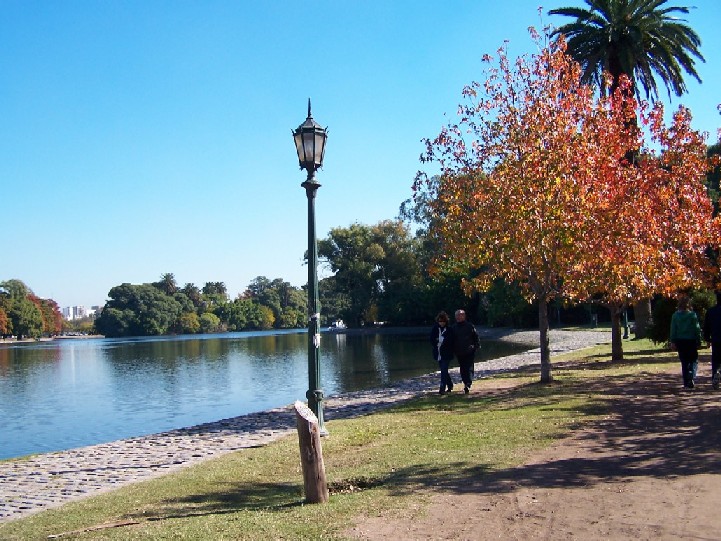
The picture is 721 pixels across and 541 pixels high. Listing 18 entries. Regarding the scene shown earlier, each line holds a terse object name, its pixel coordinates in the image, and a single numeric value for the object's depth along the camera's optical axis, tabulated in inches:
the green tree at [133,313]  4840.1
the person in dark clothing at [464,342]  551.6
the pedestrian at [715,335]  476.7
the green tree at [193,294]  5895.7
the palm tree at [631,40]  948.0
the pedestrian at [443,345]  578.3
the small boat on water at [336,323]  4485.7
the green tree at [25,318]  4426.7
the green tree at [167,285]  5452.8
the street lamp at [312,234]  418.9
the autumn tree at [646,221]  582.6
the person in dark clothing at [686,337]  482.9
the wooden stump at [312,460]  253.1
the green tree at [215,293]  6127.0
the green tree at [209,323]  5315.9
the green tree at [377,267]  2935.5
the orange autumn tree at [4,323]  4175.7
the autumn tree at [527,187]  559.2
